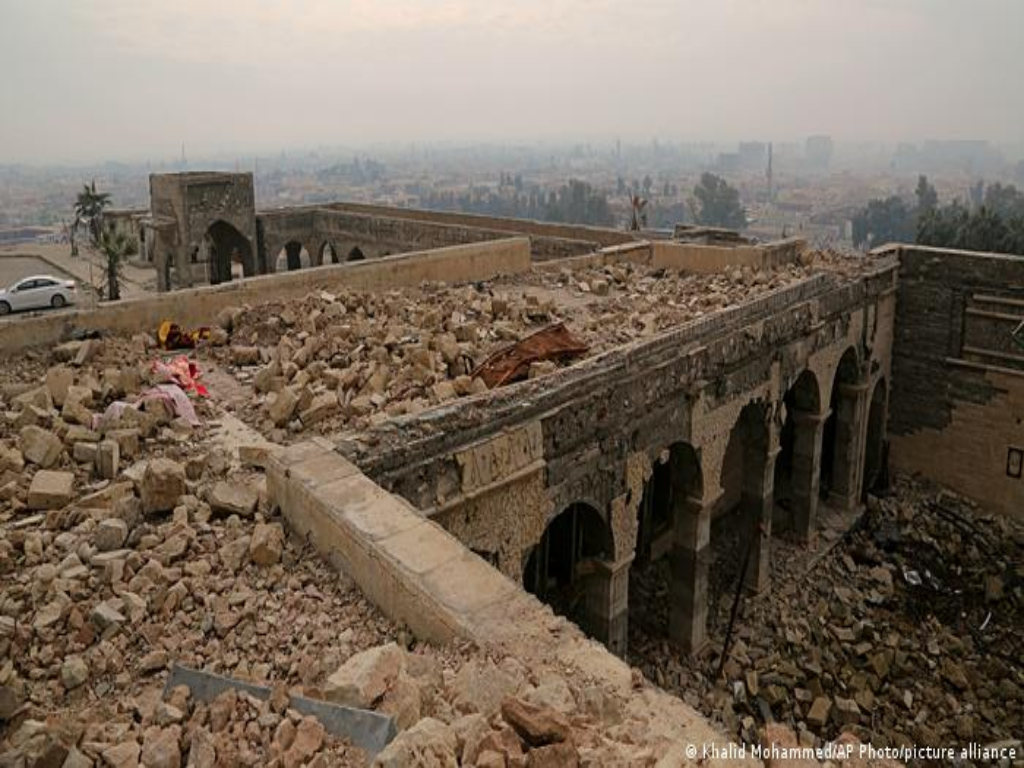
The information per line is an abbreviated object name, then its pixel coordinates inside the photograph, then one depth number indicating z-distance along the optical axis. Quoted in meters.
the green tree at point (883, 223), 91.25
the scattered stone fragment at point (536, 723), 3.19
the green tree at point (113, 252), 22.75
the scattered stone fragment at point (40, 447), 6.76
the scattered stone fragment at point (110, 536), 5.46
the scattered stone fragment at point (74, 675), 4.40
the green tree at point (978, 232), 35.69
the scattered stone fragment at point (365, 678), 3.57
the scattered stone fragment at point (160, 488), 5.96
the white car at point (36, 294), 19.34
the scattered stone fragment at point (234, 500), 5.85
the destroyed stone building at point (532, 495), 4.03
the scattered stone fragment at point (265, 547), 5.25
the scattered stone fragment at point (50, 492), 6.15
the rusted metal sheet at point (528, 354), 9.00
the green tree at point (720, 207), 108.00
